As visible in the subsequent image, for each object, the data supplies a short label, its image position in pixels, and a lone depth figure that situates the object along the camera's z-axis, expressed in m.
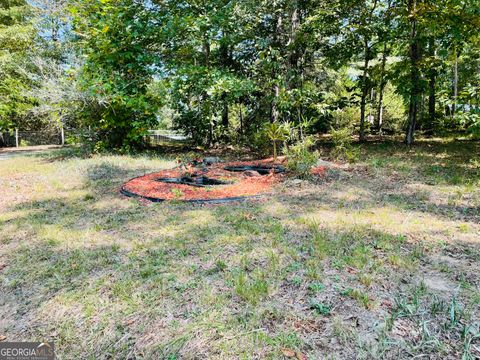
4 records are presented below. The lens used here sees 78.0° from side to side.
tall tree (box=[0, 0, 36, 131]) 10.98
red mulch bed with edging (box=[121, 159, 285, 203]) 3.95
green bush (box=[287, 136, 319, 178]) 4.62
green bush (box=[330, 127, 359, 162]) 5.80
